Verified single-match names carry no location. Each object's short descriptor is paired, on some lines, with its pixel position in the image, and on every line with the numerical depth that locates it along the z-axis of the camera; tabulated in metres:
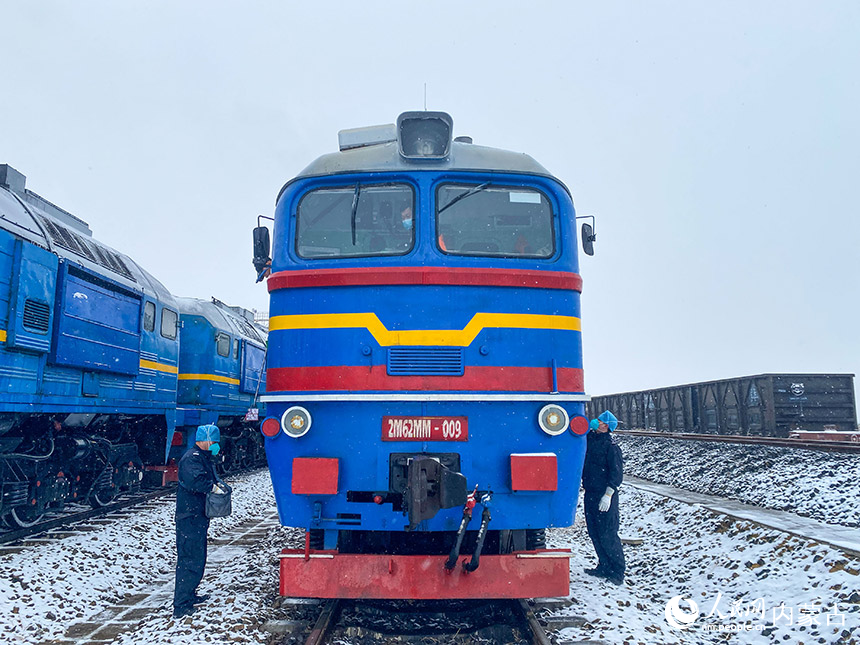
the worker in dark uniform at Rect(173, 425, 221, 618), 5.49
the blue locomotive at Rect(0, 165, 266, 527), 7.44
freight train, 16.05
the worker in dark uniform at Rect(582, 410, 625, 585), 6.42
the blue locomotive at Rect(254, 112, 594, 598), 4.73
